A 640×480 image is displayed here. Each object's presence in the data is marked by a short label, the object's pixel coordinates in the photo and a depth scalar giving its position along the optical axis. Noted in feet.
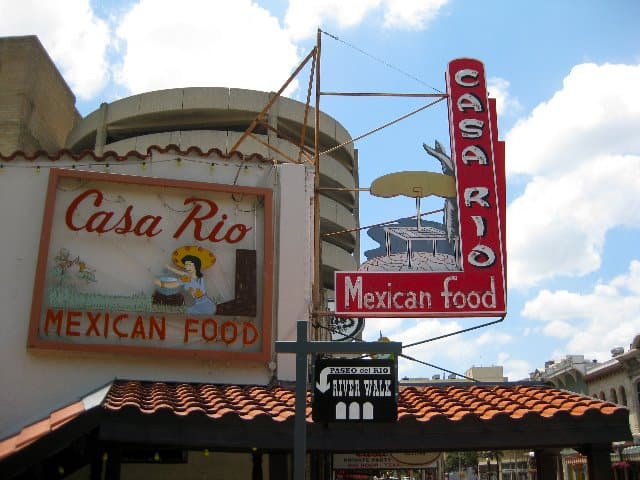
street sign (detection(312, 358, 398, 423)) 21.54
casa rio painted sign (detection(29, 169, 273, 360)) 35.12
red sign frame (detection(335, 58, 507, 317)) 37.78
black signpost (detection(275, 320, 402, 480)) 19.29
